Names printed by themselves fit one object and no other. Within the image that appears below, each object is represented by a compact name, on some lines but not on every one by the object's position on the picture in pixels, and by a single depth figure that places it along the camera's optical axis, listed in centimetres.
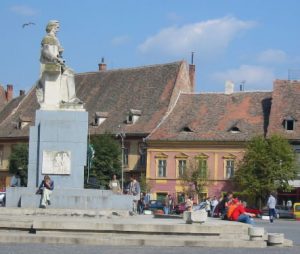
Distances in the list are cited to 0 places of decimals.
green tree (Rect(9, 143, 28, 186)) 7351
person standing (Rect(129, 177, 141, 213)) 3426
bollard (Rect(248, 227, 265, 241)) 2095
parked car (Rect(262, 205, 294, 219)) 5721
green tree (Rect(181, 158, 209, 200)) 6944
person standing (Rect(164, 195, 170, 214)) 4675
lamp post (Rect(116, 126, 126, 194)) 6976
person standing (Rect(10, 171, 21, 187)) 3819
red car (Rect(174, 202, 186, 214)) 5086
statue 2912
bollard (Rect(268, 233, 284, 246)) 2119
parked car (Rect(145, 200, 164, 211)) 5115
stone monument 2853
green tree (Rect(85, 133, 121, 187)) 7025
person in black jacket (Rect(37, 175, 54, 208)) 2672
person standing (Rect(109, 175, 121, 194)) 3538
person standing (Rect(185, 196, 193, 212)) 2942
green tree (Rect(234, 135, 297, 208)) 6488
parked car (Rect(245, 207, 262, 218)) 5592
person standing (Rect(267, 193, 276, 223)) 4401
